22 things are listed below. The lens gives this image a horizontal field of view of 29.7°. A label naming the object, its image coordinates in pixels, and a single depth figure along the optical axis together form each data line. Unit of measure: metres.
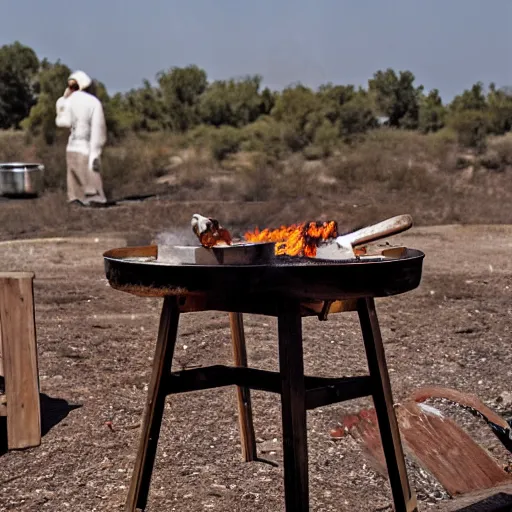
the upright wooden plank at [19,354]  4.53
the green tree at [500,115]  30.19
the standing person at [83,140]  14.71
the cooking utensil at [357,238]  3.46
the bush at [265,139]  27.28
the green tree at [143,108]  32.84
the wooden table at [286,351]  3.01
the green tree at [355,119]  31.77
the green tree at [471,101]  35.59
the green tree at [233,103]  38.12
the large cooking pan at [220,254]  3.12
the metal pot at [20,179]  16.20
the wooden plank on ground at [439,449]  4.21
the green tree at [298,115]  28.34
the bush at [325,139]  26.33
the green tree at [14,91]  42.25
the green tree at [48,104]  23.95
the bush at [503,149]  22.55
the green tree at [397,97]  36.86
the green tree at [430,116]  34.69
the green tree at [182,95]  36.78
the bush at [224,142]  26.84
